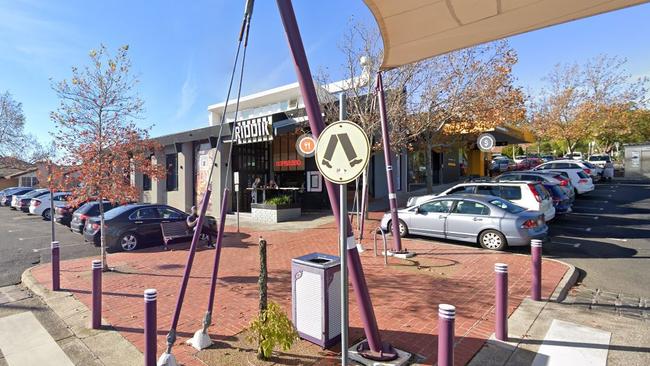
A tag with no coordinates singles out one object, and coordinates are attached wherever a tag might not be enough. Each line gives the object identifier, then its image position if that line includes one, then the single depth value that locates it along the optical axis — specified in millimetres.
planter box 16062
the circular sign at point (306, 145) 9595
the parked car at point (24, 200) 24875
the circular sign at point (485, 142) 15867
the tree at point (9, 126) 48844
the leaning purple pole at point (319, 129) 3945
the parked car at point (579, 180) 19656
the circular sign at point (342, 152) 2951
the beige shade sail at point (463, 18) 4094
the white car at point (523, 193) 11305
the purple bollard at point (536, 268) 5883
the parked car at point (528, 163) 35881
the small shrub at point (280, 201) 16237
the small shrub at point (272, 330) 3934
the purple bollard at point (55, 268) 7102
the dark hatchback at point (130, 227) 11242
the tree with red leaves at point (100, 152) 8523
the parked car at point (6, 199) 33656
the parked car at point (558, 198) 13398
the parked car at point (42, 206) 21438
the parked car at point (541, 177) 16438
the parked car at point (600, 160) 31233
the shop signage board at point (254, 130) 16188
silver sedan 9250
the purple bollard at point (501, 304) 4582
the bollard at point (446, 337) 3223
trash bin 4297
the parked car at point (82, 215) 13219
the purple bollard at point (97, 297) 5348
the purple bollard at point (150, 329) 3783
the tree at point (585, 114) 32375
